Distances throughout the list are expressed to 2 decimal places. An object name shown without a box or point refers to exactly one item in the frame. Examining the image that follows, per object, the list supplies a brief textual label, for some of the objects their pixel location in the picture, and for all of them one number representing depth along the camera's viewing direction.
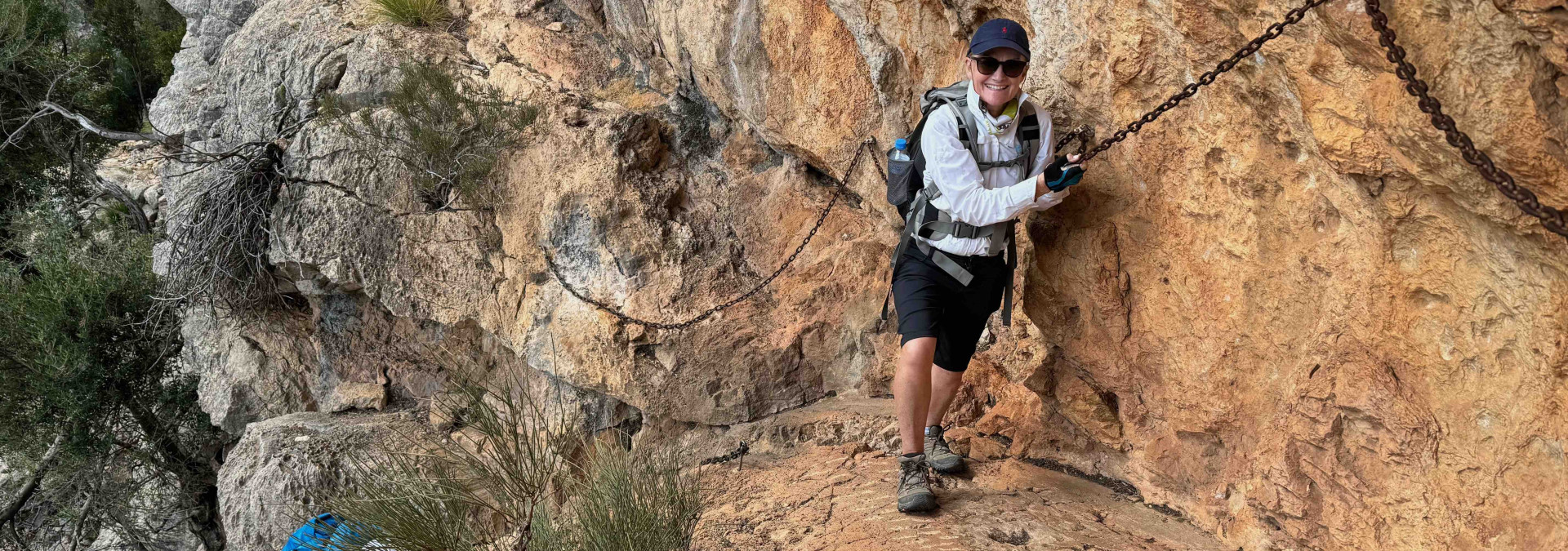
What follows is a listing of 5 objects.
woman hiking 3.21
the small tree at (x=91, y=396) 9.38
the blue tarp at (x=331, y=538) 3.33
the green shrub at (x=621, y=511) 3.29
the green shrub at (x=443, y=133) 5.93
